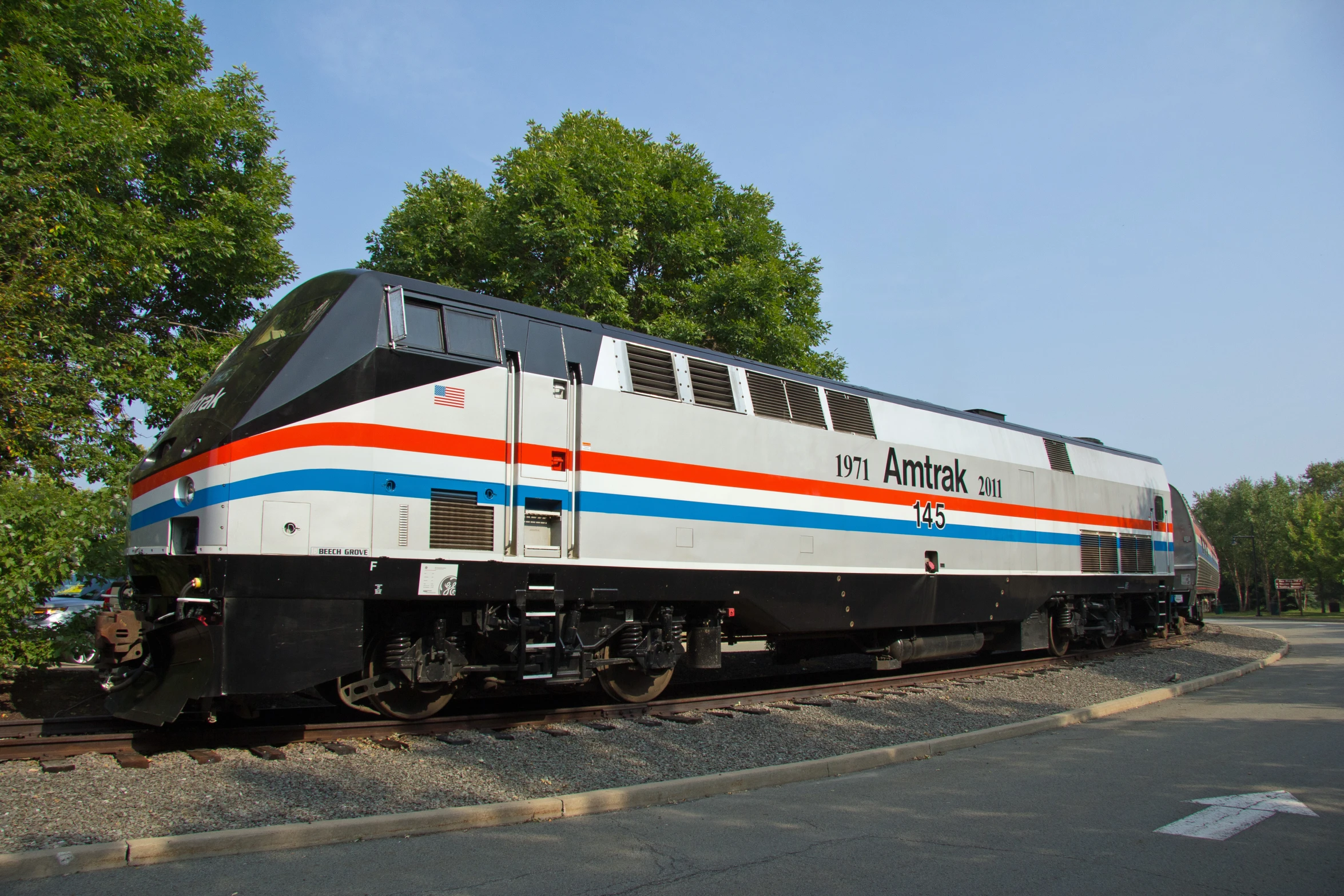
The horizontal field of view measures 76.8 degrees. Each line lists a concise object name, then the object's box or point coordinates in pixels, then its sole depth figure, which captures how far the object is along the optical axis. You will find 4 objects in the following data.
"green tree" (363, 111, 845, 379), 17.27
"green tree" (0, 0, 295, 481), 10.62
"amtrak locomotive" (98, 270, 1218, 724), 6.54
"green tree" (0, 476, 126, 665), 8.29
